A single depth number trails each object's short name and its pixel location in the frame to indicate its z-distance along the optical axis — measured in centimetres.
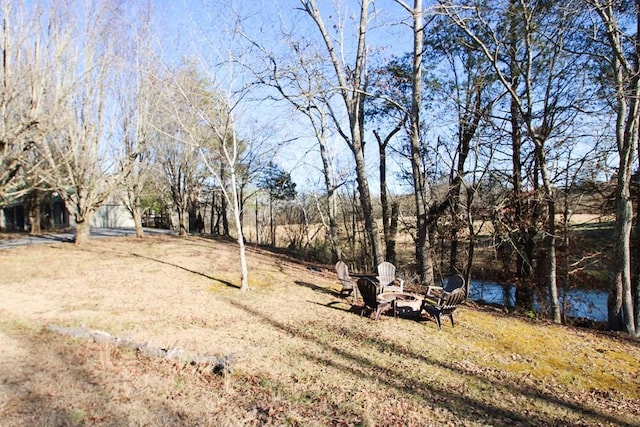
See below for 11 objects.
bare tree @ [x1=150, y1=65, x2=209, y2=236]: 835
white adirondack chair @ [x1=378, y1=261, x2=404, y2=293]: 885
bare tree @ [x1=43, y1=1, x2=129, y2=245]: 1147
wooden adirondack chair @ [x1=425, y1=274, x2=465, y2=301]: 743
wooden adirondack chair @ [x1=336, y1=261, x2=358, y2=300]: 843
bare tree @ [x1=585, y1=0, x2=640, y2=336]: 700
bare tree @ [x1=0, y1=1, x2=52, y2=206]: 942
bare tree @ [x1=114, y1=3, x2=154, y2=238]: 1338
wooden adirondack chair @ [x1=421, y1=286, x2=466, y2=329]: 667
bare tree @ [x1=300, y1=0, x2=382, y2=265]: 1136
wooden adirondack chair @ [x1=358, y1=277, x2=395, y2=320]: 704
